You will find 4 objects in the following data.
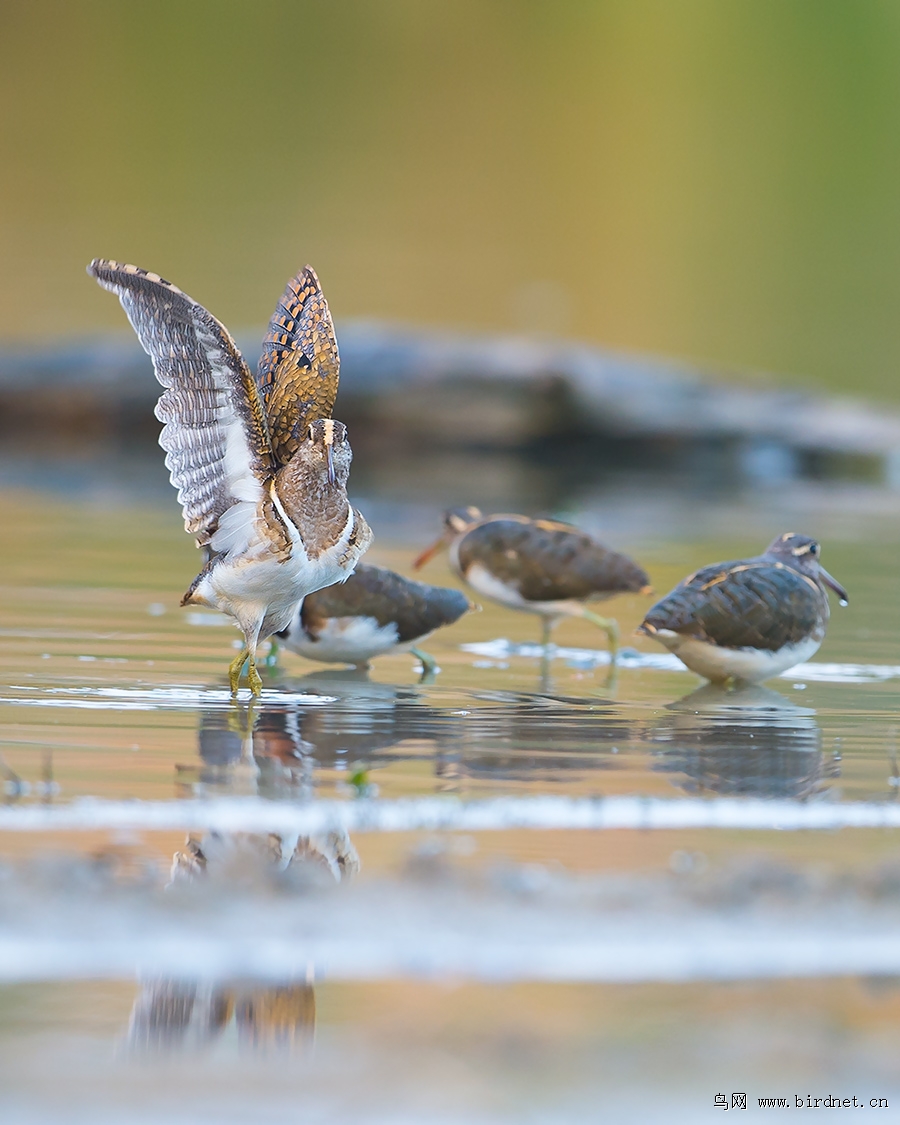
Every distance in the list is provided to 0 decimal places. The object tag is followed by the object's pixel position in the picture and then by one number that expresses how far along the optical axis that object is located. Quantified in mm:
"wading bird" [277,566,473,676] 16641
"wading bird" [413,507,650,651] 19094
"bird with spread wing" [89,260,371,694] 14336
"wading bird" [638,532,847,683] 16016
